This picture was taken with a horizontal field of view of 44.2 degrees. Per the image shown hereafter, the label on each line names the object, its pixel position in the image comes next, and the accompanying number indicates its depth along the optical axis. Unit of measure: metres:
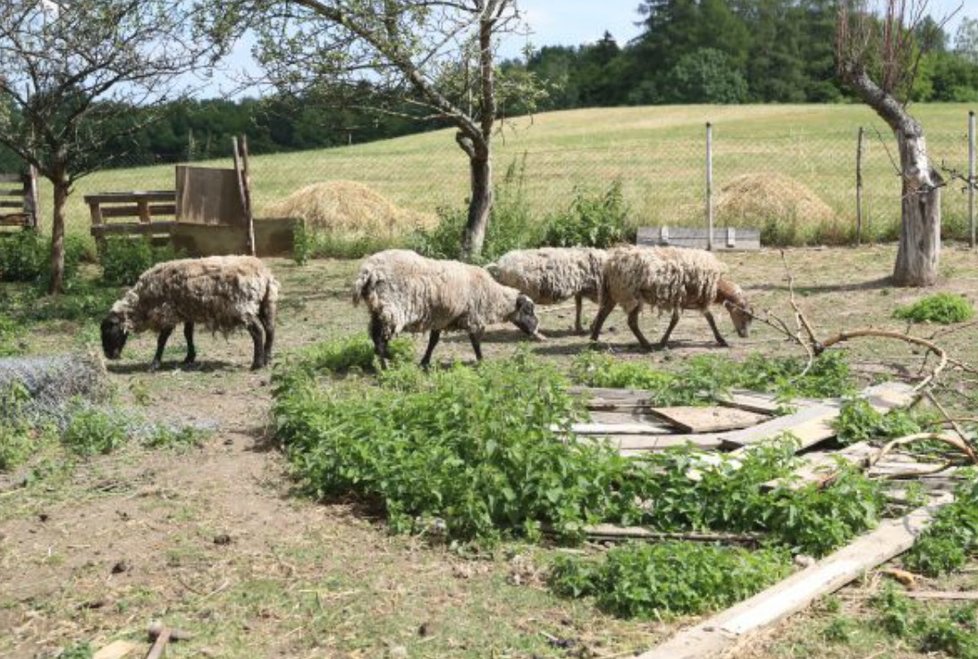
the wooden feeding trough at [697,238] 21.03
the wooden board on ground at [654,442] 8.02
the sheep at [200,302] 12.34
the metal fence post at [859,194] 20.41
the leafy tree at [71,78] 16.42
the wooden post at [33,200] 22.45
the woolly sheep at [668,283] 12.99
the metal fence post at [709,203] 20.89
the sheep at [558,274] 14.31
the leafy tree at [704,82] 85.75
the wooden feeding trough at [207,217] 21.00
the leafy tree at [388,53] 16.11
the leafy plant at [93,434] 8.62
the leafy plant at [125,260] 19.12
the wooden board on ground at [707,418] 8.54
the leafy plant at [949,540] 6.34
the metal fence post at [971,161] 19.86
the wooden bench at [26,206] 22.48
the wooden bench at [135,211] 21.19
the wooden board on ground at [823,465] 7.05
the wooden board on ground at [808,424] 8.09
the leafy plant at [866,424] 8.23
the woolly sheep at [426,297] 11.49
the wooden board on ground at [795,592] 5.32
